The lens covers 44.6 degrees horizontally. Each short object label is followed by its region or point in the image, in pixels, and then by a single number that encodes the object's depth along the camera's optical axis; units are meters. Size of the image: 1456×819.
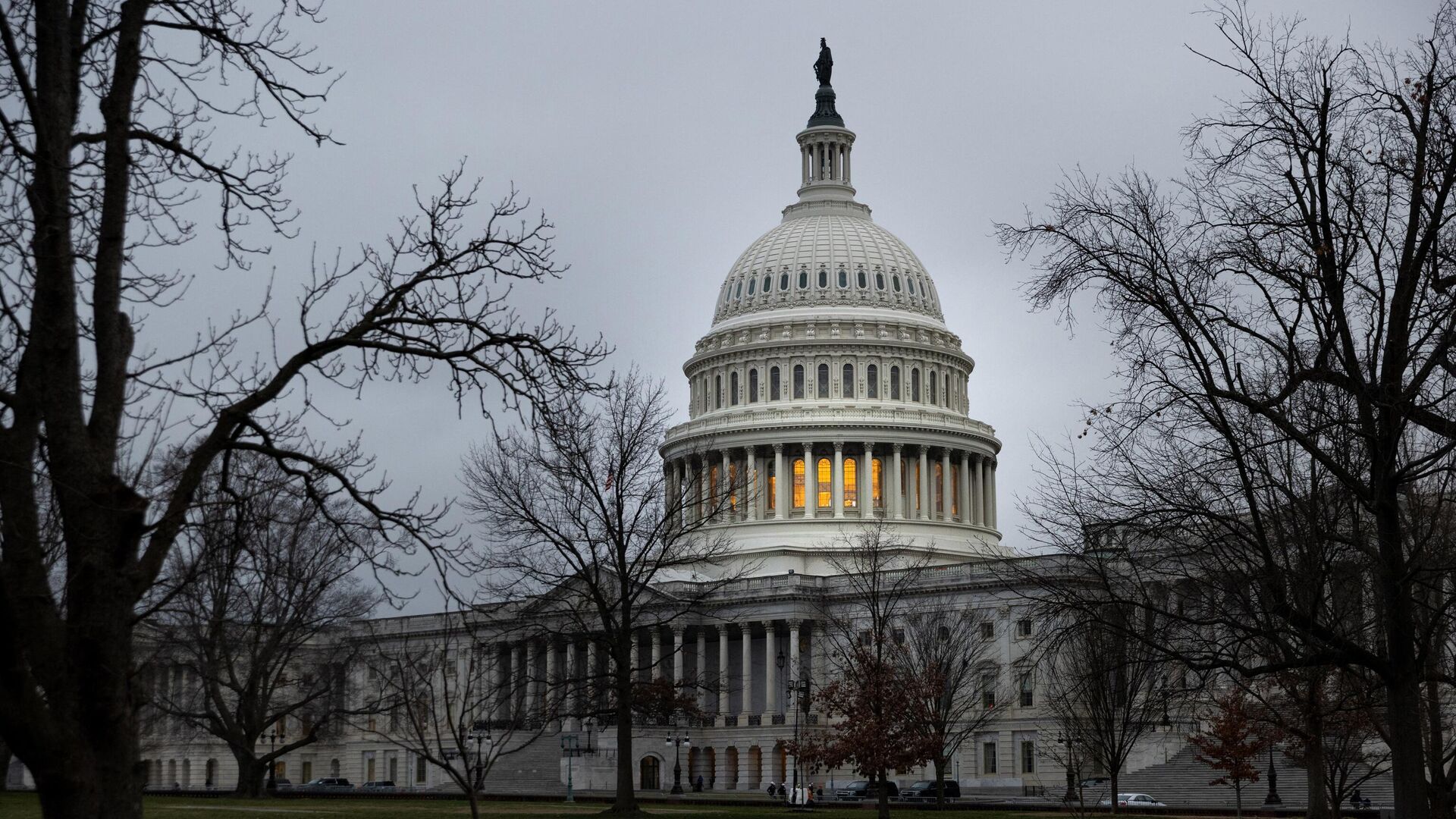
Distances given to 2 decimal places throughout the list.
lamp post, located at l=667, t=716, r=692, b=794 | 103.58
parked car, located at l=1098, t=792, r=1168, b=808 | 79.56
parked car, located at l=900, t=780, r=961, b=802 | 93.12
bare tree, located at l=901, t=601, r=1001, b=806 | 72.44
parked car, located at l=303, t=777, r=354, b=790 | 115.12
